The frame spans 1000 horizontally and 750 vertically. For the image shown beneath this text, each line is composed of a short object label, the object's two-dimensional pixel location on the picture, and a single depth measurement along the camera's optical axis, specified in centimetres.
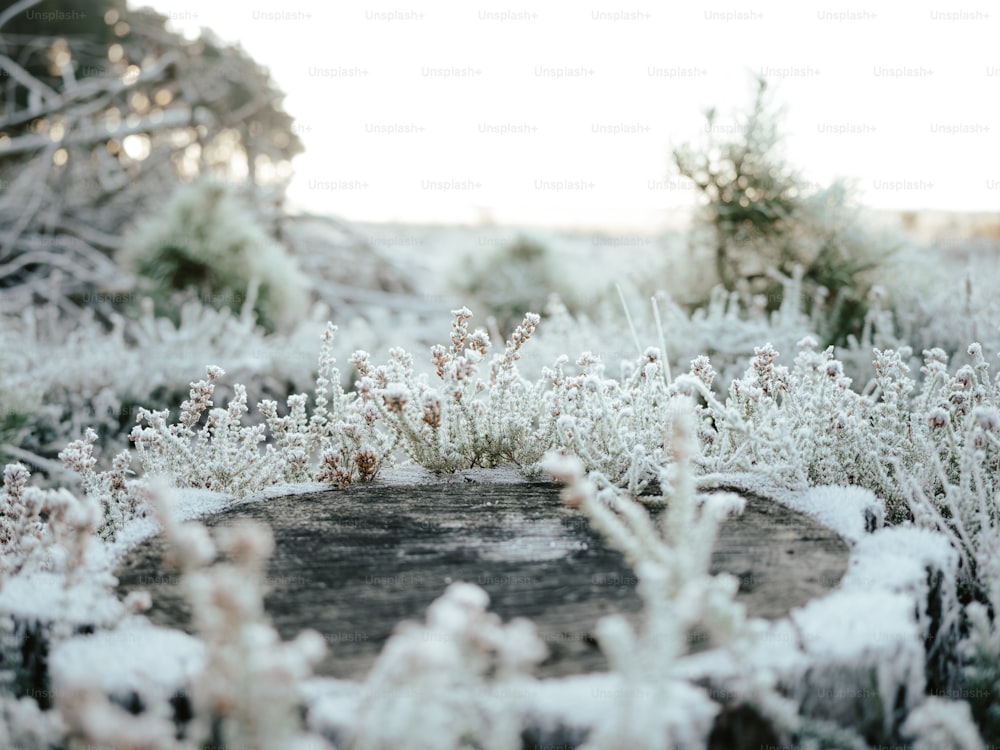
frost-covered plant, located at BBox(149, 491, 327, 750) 86
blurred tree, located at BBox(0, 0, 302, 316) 682
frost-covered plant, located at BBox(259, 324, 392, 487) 216
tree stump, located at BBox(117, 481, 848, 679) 133
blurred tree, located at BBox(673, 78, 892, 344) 455
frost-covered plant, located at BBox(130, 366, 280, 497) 227
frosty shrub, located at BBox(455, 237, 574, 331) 655
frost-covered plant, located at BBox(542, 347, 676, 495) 202
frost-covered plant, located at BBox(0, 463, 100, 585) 133
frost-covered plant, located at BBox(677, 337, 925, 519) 198
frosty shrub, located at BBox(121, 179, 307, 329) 574
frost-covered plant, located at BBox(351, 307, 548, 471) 221
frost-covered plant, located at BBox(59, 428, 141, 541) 209
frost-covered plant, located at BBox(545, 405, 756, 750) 92
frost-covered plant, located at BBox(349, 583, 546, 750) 88
